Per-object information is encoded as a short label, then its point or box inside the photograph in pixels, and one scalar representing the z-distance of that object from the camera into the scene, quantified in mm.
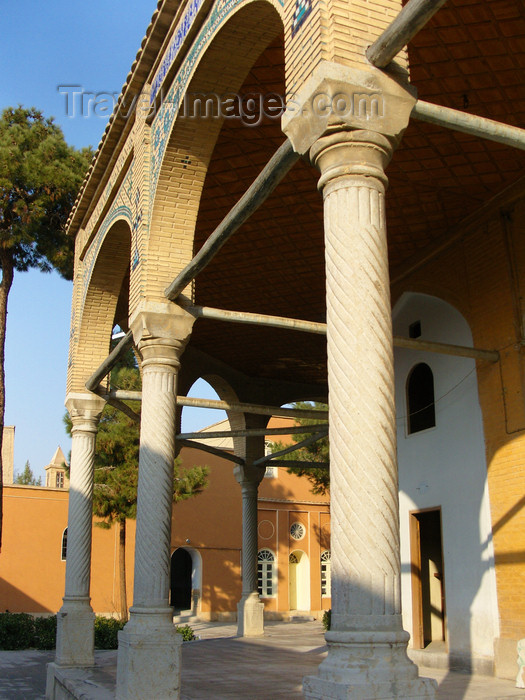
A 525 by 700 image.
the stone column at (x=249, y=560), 14281
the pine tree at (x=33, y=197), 16375
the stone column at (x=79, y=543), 9586
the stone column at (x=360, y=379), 3615
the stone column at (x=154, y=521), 6621
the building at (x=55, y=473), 39688
